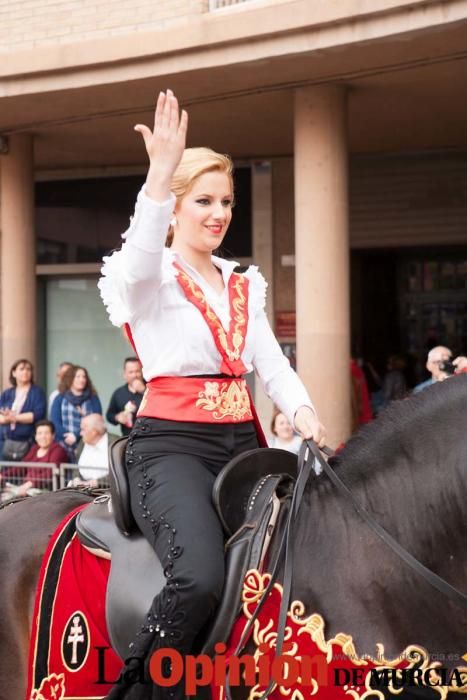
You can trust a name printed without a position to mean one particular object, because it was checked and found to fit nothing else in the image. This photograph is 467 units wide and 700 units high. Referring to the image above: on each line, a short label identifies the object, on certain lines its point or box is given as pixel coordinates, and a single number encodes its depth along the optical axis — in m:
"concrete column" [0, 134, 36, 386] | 12.48
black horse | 2.86
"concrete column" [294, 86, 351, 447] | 9.71
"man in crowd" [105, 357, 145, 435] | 9.96
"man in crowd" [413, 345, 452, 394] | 7.62
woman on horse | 2.95
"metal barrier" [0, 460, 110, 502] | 8.67
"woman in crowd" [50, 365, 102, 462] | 10.12
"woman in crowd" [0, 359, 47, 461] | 9.84
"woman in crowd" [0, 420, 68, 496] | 8.89
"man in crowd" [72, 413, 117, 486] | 8.64
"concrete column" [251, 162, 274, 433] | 13.54
